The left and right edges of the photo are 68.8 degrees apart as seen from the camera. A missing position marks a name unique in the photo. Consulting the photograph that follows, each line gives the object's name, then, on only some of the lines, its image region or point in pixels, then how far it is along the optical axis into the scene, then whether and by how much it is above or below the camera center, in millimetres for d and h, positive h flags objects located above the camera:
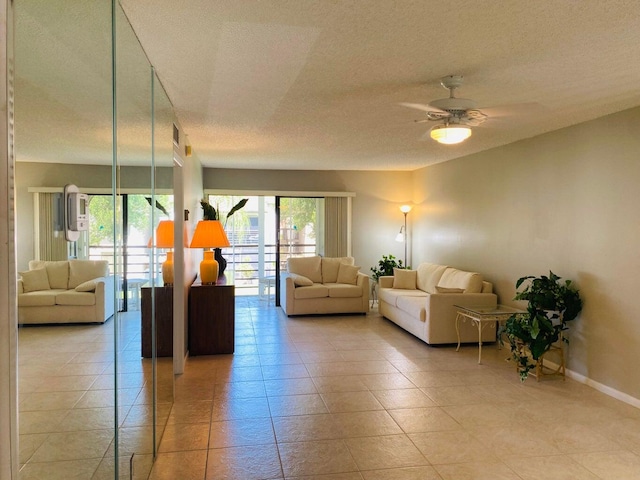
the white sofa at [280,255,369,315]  7207 -748
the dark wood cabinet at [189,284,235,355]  5023 -854
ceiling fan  3154 +870
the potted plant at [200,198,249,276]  5859 +286
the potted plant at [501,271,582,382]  4250 -746
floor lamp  8312 +132
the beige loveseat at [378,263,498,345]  5504 -838
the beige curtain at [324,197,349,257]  8438 +228
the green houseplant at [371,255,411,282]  8062 -466
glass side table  4832 -790
